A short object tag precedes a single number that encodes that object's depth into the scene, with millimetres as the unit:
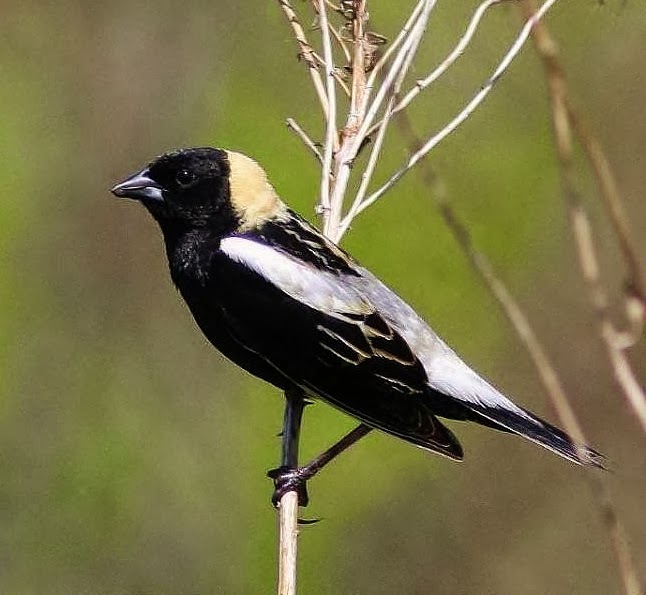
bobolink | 6078
